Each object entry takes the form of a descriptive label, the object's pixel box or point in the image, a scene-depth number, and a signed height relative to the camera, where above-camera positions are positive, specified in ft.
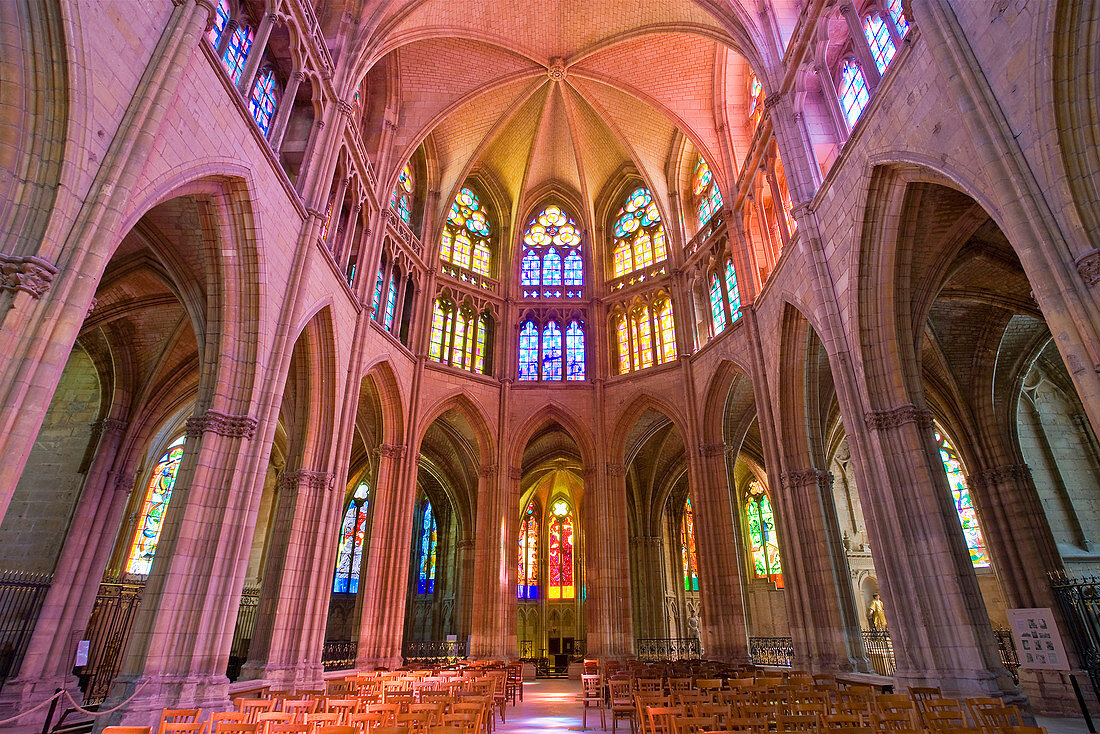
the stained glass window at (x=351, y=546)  100.07 +15.66
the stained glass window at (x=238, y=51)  38.11 +35.55
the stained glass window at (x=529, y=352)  83.10 +37.63
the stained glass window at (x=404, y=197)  74.54 +52.66
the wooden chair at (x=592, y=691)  35.23 -2.81
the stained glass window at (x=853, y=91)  41.39 +35.87
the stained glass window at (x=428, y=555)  106.73 +15.06
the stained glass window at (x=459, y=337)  78.18 +37.86
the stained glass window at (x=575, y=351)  82.99 +37.71
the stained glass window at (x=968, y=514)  71.82 +14.02
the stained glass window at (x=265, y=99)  42.27 +36.34
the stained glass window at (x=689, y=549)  105.81 +15.44
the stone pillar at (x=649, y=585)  94.68 +8.74
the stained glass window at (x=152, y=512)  74.23 +15.78
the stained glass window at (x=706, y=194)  74.05 +52.48
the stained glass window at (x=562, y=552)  109.29 +15.91
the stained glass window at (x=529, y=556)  108.47 +15.09
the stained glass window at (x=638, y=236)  84.94 +54.32
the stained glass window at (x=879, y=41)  37.63 +35.44
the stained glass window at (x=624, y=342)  81.61 +38.21
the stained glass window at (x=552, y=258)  87.71 +53.40
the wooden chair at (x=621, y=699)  30.19 -2.74
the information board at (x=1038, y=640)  26.11 +0.09
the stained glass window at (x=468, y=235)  84.48 +54.35
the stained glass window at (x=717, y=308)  68.59 +35.56
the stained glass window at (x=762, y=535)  94.94 +16.35
